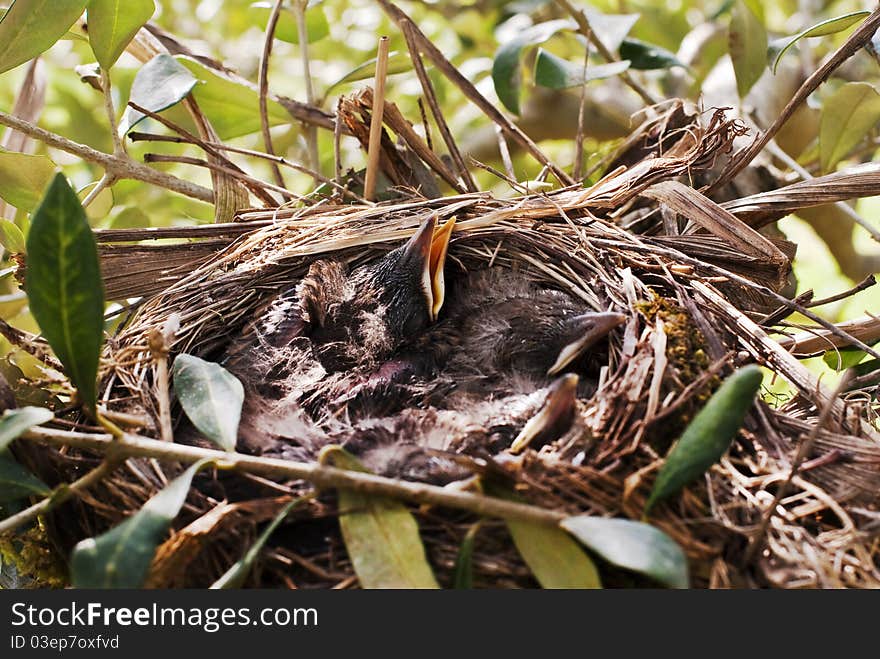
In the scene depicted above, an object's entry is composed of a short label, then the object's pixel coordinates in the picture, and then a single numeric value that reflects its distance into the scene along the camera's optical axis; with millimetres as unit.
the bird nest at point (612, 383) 472
